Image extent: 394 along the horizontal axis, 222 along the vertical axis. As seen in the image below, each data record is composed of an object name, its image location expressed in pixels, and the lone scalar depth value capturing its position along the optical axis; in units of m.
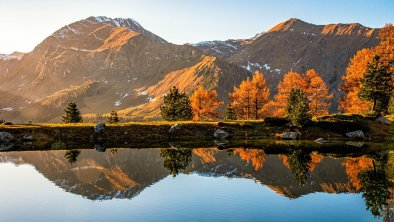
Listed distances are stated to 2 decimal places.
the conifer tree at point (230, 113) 104.06
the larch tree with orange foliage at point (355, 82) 95.69
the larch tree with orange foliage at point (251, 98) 104.12
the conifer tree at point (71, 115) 95.50
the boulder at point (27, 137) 74.24
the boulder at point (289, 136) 74.22
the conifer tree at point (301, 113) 76.69
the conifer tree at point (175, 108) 98.25
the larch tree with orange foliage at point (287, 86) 101.19
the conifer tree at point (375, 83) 82.94
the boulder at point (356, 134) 74.69
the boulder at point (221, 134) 77.17
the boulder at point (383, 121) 79.35
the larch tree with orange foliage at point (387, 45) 92.19
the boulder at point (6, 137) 72.62
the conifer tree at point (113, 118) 99.67
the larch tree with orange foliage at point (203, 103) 107.25
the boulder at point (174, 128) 78.50
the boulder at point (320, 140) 69.50
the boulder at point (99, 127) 77.25
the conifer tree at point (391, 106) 85.30
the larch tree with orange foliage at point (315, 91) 99.69
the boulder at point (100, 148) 58.88
